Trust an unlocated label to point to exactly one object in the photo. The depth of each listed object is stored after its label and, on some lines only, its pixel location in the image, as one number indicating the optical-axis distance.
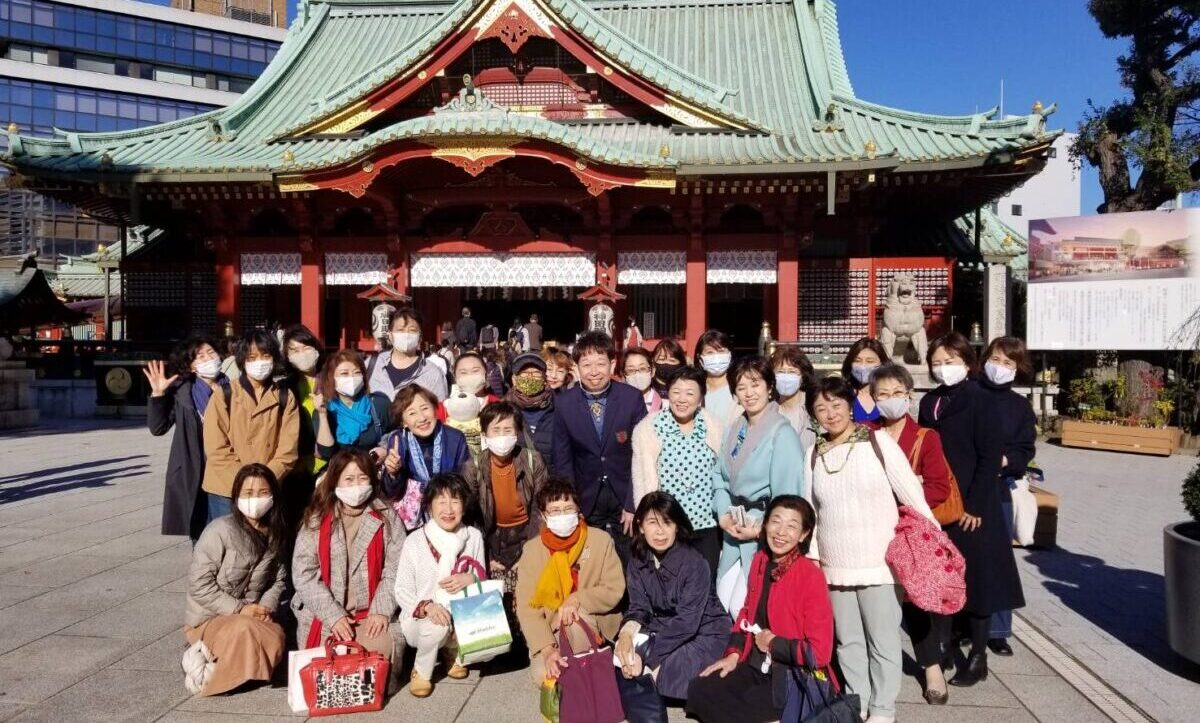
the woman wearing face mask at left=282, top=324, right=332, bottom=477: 5.34
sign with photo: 13.14
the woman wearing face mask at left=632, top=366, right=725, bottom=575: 4.64
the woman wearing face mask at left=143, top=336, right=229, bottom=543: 5.11
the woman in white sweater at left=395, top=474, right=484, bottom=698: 4.30
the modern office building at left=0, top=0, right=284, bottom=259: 45.53
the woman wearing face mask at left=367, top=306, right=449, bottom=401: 5.56
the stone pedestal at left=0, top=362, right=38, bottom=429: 15.05
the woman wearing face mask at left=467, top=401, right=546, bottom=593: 4.65
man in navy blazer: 4.93
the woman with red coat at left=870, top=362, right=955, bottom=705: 4.22
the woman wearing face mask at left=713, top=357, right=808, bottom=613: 4.31
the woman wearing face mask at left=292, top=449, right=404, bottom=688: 4.36
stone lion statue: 12.35
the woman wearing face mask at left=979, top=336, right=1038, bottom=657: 4.73
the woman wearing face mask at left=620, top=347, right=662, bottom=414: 5.92
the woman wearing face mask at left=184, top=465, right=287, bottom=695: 4.26
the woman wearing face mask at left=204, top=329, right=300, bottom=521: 5.00
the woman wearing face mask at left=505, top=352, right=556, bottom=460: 5.11
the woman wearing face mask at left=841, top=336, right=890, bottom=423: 5.27
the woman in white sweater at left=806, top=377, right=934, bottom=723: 3.92
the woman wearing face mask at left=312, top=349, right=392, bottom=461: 5.14
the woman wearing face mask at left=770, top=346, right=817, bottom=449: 4.90
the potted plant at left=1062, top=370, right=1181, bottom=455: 12.93
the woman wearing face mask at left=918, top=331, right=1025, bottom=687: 4.38
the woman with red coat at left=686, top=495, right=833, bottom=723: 3.71
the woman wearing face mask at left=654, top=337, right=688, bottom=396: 6.05
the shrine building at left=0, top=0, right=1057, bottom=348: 12.89
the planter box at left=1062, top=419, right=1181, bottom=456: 12.81
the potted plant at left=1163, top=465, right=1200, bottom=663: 4.31
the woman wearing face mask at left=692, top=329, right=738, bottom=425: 5.16
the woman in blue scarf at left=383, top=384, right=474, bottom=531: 4.77
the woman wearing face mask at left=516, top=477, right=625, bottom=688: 4.17
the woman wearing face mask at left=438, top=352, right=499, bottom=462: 5.22
